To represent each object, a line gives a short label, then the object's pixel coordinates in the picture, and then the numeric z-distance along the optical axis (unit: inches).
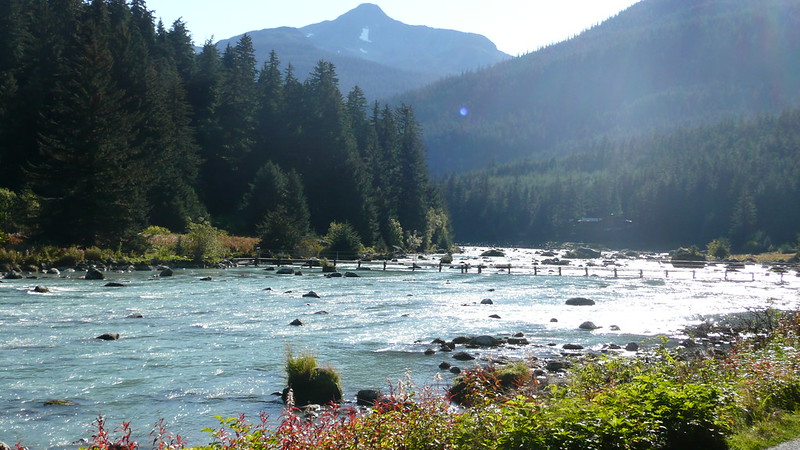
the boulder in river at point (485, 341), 847.0
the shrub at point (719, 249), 3582.7
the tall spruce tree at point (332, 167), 3255.4
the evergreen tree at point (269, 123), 3456.0
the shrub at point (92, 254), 1770.1
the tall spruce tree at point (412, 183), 3850.9
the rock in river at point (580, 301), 1346.0
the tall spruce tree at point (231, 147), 3240.7
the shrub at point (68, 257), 1685.5
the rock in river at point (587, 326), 1016.6
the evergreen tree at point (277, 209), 2477.9
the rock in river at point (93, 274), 1486.2
